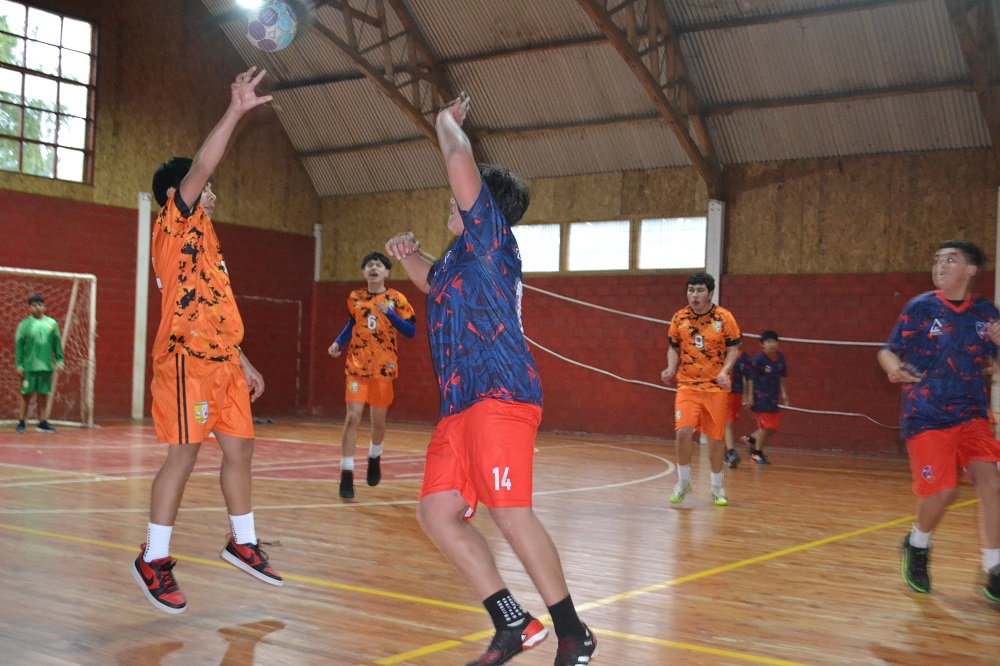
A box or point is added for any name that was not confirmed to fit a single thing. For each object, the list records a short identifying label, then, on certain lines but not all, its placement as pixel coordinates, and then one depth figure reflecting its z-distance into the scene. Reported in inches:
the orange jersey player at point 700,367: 360.8
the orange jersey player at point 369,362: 354.0
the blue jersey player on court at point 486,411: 137.4
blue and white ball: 478.6
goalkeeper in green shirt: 614.9
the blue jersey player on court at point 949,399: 217.5
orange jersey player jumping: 181.8
